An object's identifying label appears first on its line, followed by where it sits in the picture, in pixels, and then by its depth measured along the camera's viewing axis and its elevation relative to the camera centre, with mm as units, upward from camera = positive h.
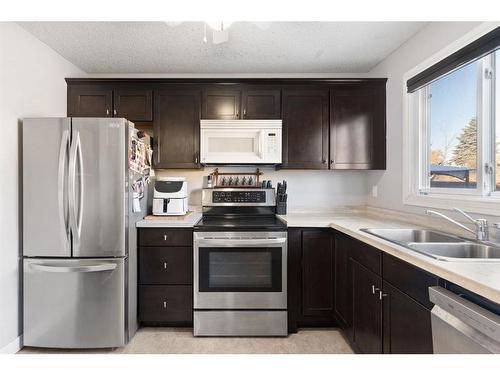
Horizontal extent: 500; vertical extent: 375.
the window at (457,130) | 1699 +395
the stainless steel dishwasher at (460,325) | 881 -467
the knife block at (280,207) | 2941 -211
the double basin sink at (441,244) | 1503 -336
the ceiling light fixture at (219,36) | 1590 +845
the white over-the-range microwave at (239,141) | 2717 +432
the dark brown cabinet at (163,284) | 2385 -798
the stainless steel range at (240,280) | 2342 -760
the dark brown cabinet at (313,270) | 2418 -699
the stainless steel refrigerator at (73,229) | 2068 -297
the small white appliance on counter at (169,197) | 2627 -91
